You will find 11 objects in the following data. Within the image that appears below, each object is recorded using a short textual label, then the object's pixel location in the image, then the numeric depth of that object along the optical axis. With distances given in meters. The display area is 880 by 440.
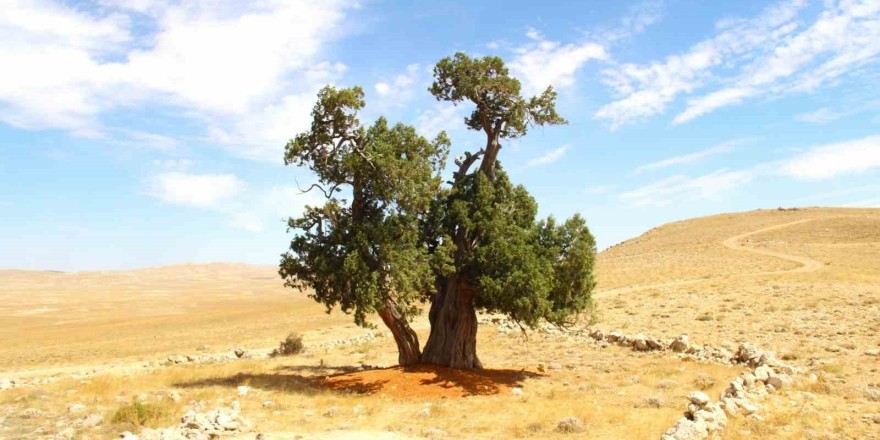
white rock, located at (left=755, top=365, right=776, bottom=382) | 16.91
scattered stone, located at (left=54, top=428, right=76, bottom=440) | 12.75
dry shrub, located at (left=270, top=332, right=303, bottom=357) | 30.17
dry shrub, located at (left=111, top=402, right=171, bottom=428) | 13.95
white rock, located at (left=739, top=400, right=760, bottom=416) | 13.51
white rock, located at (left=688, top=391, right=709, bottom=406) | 13.25
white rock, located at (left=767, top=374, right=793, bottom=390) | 16.47
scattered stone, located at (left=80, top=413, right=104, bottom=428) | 13.92
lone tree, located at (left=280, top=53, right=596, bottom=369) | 18.69
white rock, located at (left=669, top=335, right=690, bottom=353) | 24.98
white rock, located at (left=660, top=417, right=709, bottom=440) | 11.40
